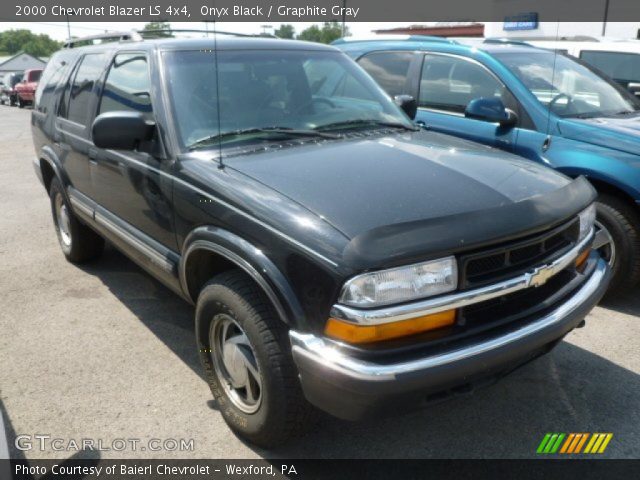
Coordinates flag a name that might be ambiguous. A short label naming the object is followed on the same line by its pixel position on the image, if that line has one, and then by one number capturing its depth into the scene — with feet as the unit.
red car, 87.51
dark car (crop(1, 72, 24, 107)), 94.75
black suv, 6.93
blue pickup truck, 13.12
